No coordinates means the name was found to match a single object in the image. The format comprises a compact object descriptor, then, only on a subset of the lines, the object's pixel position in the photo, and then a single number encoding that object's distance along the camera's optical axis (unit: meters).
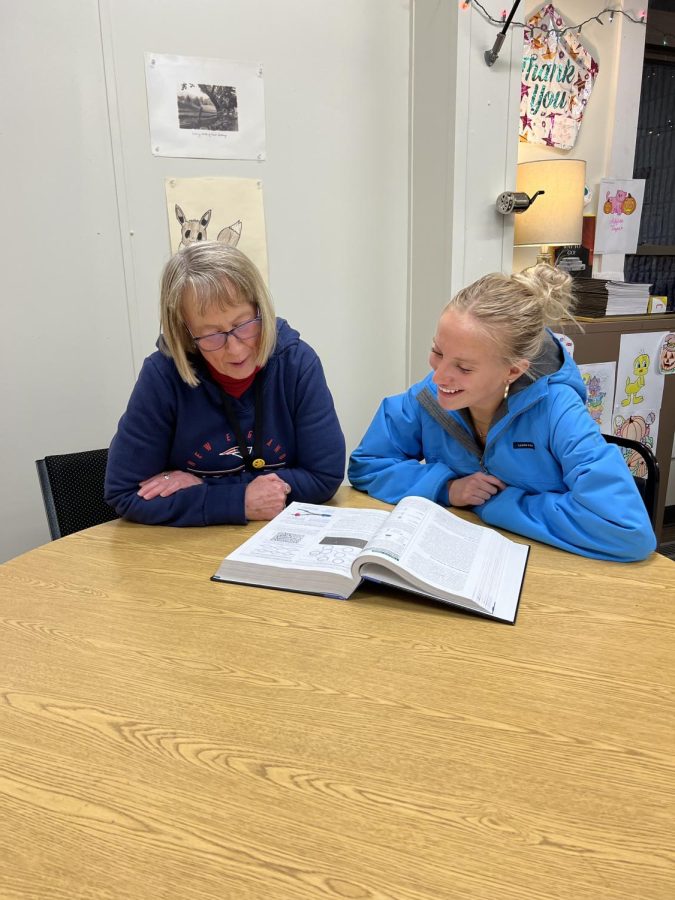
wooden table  0.60
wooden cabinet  2.46
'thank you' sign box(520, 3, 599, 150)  2.62
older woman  1.35
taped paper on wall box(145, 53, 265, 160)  2.11
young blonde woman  1.20
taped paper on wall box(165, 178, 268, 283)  2.21
